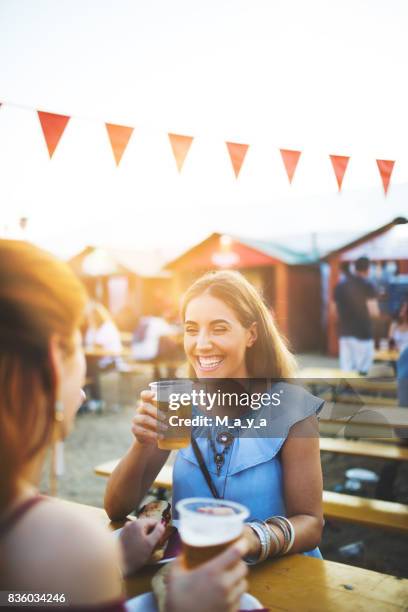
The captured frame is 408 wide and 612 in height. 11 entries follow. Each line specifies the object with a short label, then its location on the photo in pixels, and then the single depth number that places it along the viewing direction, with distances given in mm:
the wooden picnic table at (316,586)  1367
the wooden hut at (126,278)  22094
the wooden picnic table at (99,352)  9147
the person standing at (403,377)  4285
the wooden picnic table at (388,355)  8520
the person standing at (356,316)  8516
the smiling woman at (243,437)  1789
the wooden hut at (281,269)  18891
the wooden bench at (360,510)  2975
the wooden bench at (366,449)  3811
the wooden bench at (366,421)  4434
